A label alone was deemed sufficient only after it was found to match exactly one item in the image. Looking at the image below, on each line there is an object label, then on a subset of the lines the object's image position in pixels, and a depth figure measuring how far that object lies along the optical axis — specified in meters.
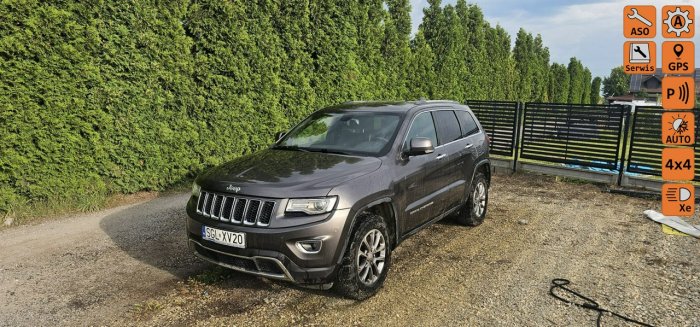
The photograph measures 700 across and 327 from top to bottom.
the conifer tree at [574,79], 33.38
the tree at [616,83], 72.88
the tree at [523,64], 22.56
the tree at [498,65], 18.31
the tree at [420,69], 12.93
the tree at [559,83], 29.33
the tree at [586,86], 37.66
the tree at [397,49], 11.88
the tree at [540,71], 24.73
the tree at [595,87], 45.00
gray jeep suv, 3.33
